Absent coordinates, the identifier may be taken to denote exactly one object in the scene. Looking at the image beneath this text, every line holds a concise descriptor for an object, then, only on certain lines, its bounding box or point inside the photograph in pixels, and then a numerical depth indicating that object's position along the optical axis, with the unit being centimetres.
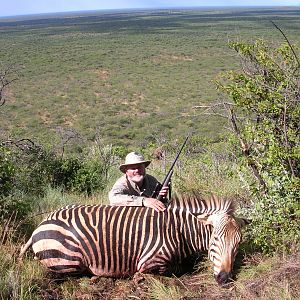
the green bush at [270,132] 414
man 488
